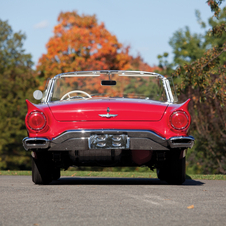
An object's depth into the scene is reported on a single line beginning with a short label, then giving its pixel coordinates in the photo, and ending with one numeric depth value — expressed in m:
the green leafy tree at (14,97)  40.97
